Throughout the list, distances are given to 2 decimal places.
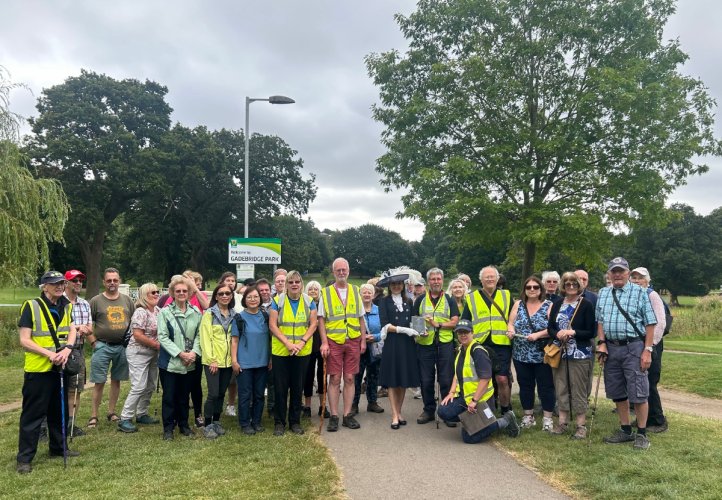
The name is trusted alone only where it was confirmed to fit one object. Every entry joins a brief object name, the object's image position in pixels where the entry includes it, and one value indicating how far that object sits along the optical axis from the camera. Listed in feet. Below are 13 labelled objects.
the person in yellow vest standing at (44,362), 16.87
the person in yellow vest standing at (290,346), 20.54
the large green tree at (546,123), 43.11
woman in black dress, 21.84
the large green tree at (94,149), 94.68
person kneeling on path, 19.27
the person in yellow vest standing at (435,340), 21.83
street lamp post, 43.39
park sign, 42.47
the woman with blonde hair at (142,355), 21.12
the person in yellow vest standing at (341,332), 21.47
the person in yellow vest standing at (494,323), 21.17
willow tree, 38.01
